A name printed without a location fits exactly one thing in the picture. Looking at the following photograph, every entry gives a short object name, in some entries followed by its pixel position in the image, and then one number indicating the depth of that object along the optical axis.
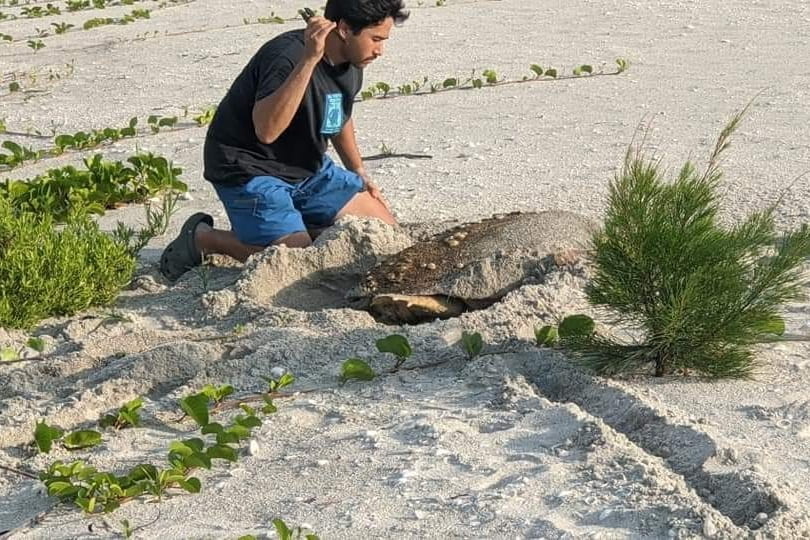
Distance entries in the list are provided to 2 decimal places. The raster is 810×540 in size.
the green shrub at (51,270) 6.71
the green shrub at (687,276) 5.15
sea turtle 6.29
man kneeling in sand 7.09
